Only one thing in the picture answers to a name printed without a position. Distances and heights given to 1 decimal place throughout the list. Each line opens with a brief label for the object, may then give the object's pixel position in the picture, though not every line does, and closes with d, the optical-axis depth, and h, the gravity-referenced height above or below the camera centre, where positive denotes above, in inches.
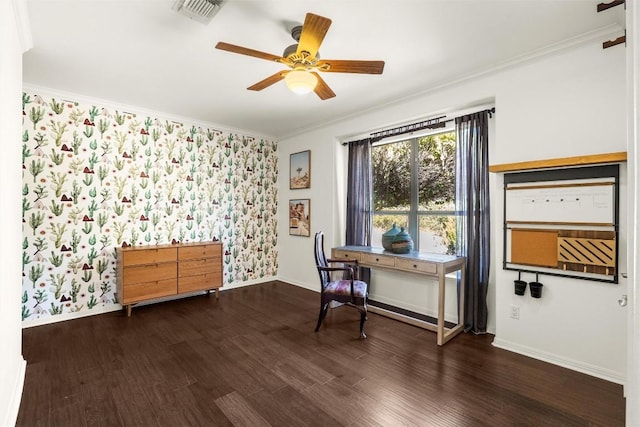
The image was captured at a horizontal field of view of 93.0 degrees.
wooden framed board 90.9 -2.3
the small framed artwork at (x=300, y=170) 196.7 +29.0
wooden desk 114.0 -21.1
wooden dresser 143.6 -29.5
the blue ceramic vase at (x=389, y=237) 135.6 -10.3
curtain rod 135.6 +41.6
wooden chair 122.3 -30.8
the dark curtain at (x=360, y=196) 166.1 +9.8
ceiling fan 77.4 +42.6
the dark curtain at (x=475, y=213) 123.0 +0.6
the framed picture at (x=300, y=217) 197.5 -2.3
